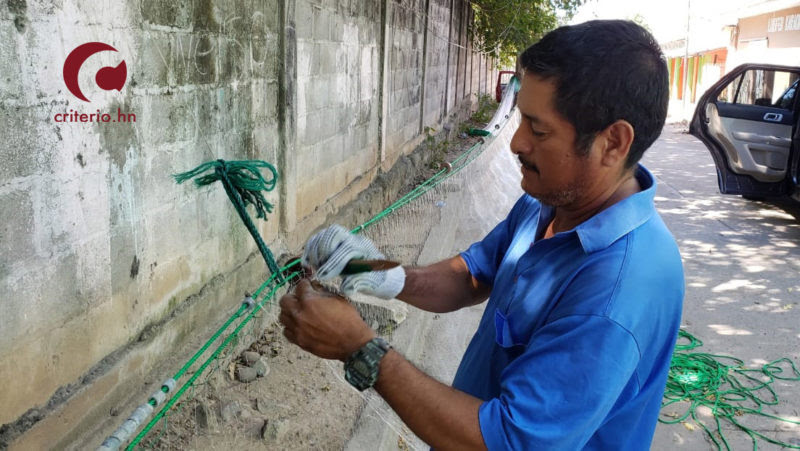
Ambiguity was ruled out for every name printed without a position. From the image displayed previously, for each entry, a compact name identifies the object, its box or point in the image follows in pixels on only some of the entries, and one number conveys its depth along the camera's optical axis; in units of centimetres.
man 122
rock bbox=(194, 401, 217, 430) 306
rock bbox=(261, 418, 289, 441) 305
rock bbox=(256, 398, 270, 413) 332
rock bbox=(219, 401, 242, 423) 317
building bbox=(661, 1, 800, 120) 1616
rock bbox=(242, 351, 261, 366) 372
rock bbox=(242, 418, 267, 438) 310
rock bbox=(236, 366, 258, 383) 354
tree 1498
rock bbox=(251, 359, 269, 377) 361
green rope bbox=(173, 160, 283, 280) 184
